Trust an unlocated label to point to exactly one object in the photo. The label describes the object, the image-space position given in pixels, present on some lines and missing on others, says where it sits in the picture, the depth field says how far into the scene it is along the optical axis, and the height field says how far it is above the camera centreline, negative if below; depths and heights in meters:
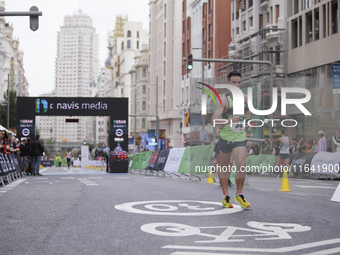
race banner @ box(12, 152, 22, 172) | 21.32 -0.72
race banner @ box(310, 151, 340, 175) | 19.28 -0.65
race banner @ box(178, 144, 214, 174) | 17.12 -0.41
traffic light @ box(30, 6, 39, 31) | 19.17 +4.02
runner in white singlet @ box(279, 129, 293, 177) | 18.48 -0.28
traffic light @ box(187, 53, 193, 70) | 26.00 +3.73
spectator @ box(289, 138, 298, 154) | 20.00 -0.15
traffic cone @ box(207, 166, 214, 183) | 16.70 -1.03
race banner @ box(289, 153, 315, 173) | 20.22 -0.66
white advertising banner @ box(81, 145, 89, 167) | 68.56 -1.54
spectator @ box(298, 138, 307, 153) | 20.40 -0.11
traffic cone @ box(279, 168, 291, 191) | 12.97 -0.91
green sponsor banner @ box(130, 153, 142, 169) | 32.86 -1.06
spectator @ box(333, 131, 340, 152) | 19.46 +0.11
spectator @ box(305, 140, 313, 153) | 20.19 -0.09
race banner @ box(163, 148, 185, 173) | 21.72 -0.67
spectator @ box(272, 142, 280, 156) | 19.15 -0.23
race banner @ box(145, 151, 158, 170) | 26.86 -0.84
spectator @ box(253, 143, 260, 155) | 17.77 -0.17
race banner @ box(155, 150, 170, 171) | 24.54 -0.71
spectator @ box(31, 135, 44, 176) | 25.42 -0.40
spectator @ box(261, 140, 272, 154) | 17.02 -0.15
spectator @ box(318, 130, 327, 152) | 19.84 +0.05
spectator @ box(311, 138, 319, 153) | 20.09 -0.15
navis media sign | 32.84 +2.12
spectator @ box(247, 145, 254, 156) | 17.30 -0.20
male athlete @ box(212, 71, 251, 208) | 8.15 -0.01
